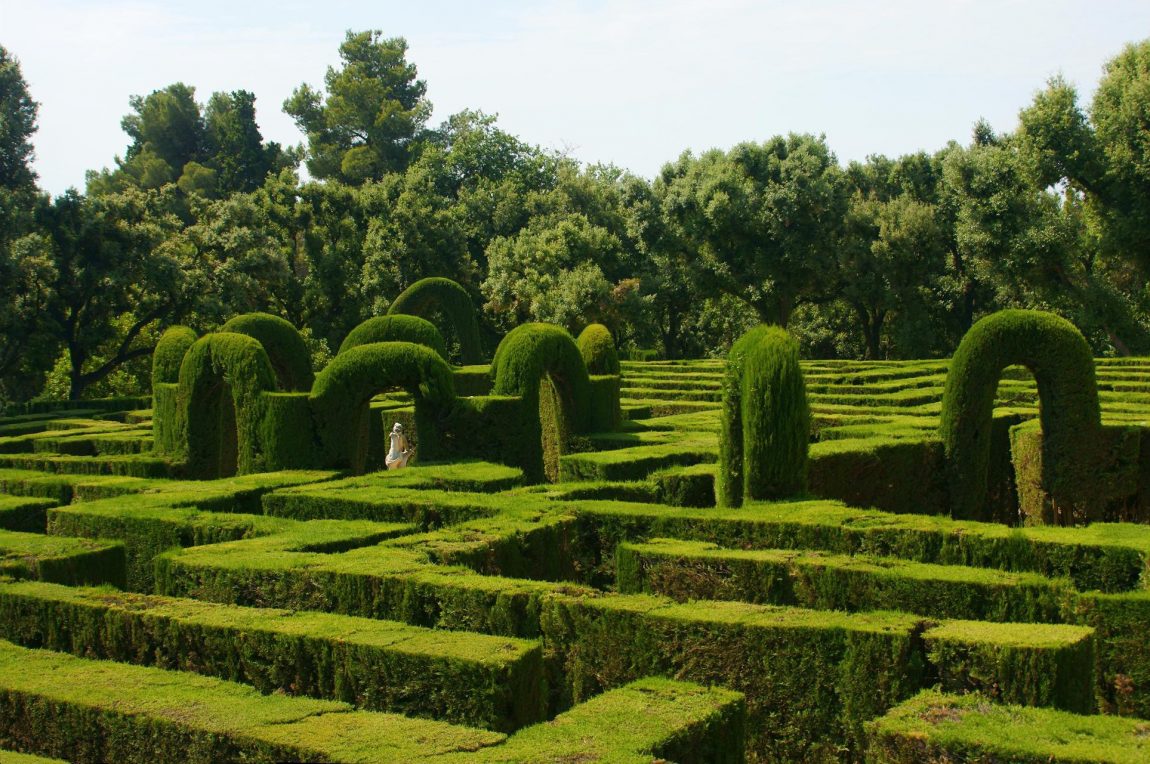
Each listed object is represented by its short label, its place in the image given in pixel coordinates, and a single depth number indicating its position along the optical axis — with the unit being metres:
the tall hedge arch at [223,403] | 17.56
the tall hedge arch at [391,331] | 21.92
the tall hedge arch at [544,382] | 18.11
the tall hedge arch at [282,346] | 21.11
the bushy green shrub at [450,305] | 31.33
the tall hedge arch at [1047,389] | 13.78
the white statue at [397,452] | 18.62
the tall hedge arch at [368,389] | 16.98
